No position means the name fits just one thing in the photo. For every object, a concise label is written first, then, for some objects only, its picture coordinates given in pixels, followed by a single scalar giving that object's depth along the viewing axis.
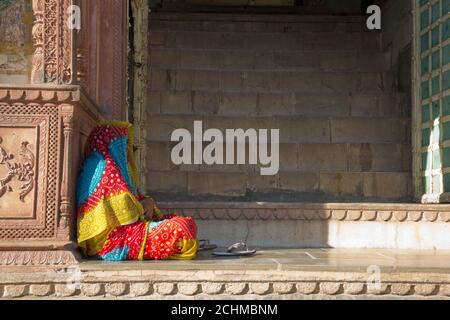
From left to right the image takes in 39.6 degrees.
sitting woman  3.92
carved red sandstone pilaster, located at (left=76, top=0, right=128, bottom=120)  5.00
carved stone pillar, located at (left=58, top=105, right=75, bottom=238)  3.75
